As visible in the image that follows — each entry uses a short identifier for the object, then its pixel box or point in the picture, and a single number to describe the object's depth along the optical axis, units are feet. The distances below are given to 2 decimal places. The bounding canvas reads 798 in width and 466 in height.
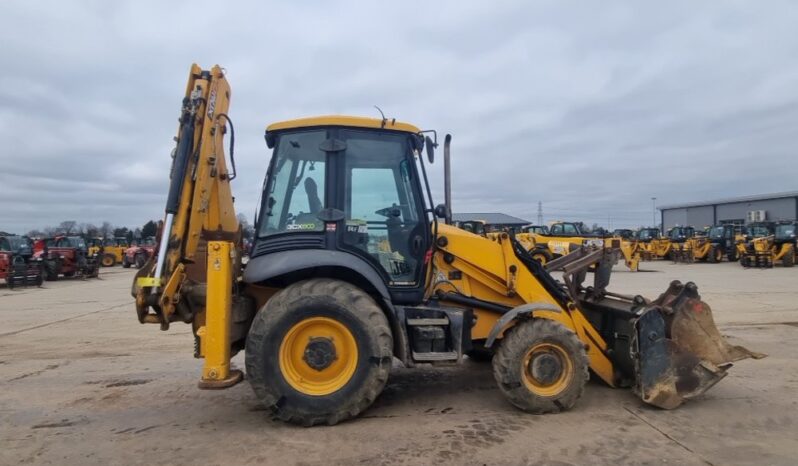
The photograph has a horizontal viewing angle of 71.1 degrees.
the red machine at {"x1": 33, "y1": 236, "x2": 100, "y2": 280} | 82.82
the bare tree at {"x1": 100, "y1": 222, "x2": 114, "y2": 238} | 222.13
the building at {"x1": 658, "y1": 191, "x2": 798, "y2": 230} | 196.95
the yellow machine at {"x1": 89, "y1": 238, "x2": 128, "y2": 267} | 124.04
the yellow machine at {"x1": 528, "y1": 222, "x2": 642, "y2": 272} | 79.56
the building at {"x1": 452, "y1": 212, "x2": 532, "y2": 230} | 222.60
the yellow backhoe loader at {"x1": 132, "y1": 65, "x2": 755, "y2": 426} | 15.23
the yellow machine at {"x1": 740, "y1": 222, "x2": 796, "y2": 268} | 87.86
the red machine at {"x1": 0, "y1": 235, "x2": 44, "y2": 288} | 70.90
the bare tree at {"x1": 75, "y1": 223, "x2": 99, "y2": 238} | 173.73
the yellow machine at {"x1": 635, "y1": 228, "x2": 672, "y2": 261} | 114.69
